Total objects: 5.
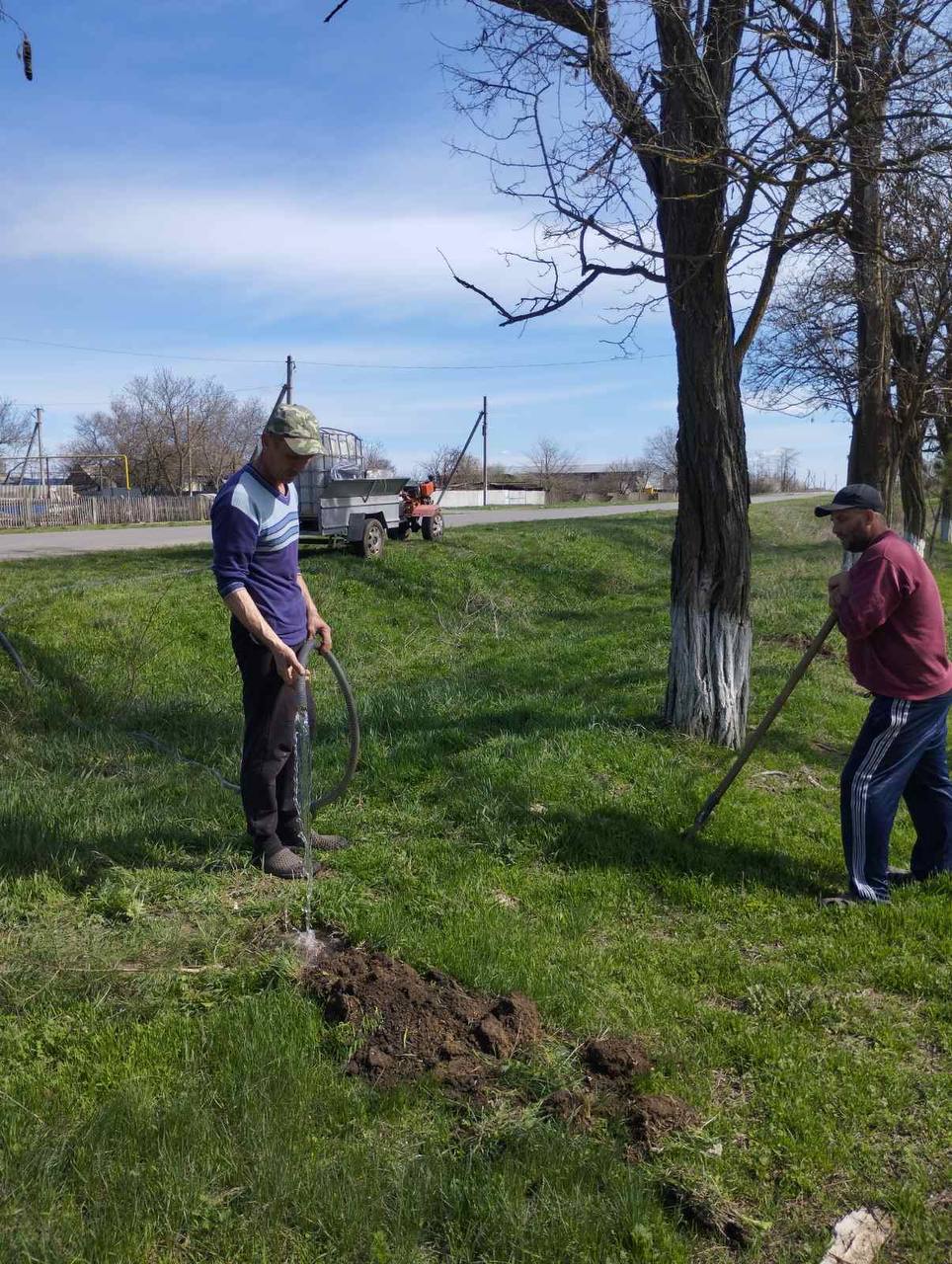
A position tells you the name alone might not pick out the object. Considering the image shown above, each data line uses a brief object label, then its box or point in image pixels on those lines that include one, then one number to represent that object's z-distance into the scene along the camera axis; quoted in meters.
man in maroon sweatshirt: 4.71
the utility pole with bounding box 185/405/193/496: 62.16
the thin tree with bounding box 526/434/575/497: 89.25
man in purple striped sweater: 4.35
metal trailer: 15.54
